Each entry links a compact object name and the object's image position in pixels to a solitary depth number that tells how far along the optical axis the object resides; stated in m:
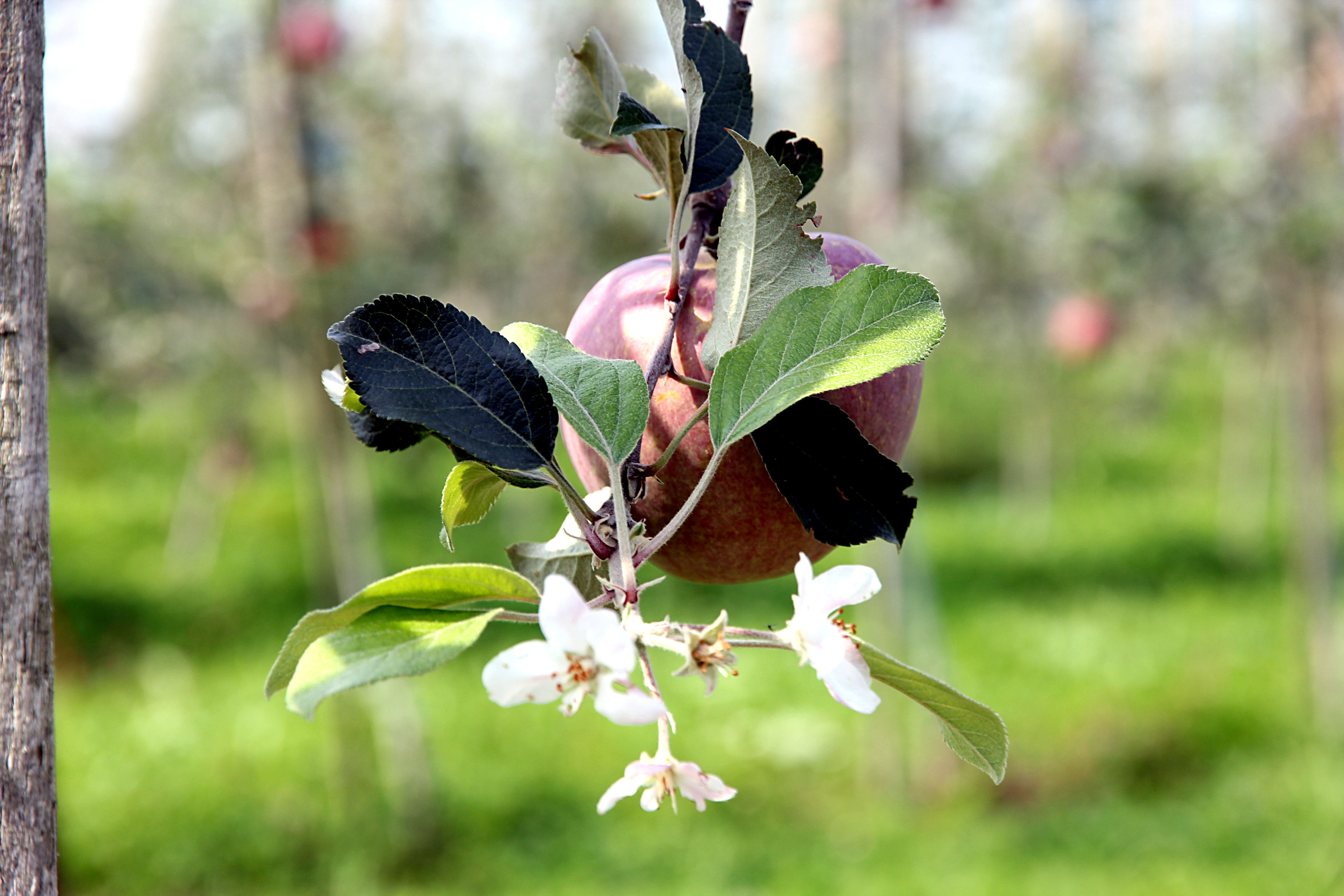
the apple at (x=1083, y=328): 6.21
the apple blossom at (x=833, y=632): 0.84
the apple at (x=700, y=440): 0.94
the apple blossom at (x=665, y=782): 0.85
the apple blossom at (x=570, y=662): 0.82
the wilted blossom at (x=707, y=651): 0.84
